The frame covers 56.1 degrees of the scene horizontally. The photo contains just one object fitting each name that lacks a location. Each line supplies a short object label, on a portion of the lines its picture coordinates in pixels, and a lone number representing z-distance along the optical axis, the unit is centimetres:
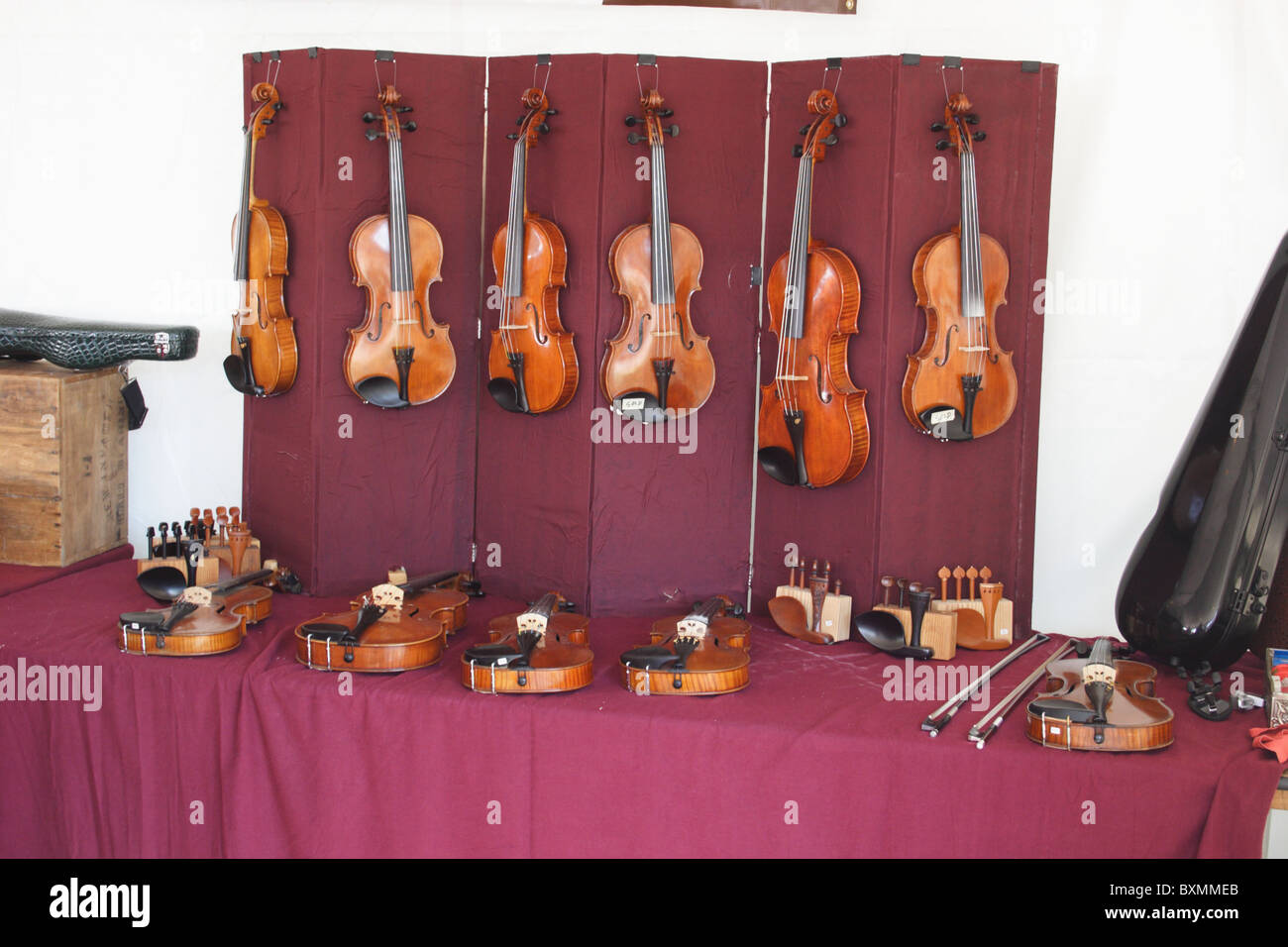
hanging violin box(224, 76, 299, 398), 360
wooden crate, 388
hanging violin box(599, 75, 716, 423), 342
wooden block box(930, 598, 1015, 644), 340
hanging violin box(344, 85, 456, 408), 357
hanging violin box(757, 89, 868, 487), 331
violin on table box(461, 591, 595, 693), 297
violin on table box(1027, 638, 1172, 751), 265
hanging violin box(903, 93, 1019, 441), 321
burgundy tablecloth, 267
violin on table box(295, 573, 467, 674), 312
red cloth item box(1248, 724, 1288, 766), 262
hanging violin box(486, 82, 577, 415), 348
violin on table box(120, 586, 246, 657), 318
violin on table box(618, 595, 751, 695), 299
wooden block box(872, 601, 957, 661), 332
